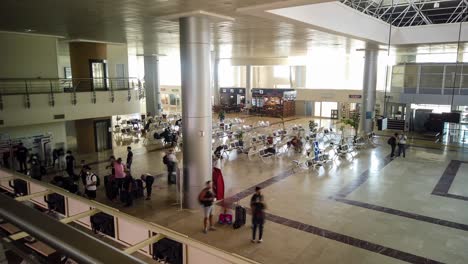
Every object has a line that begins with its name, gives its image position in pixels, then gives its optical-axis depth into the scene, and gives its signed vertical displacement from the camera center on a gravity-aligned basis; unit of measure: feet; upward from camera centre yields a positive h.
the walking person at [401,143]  62.59 -10.62
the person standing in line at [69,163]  46.52 -10.28
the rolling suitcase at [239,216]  33.01 -12.27
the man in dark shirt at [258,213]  29.17 -10.61
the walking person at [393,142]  62.69 -10.44
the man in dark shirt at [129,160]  49.16 -10.46
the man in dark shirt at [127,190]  38.63 -11.52
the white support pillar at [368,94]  78.02 -2.61
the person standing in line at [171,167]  46.65 -11.05
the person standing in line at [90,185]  37.63 -10.62
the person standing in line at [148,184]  40.43 -11.35
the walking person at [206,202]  31.78 -10.52
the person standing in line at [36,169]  46.37 -11.14
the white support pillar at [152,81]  101.24 +0.83
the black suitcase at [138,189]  40.23 -11.91
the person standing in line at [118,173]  40.42 -10.18
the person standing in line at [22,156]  47.62 -9.50
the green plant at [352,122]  77.25 -8.58
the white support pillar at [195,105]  35.27 -2.17
